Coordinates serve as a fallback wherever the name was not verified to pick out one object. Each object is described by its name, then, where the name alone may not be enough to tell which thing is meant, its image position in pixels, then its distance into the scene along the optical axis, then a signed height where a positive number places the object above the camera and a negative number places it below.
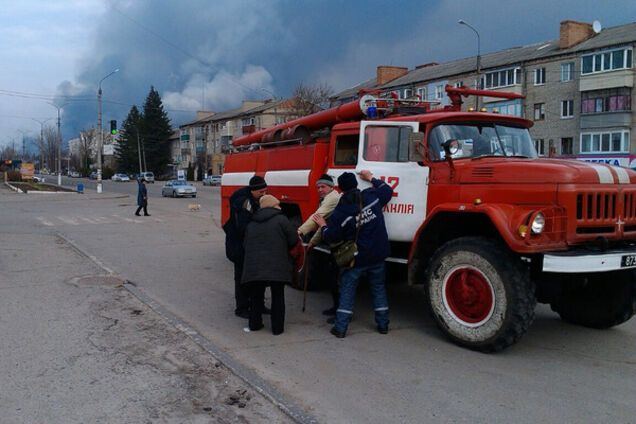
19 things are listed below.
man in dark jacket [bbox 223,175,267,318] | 6.87 -0.50
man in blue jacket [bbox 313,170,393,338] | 6.39 -0.63
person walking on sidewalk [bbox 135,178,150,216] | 23.67 -0.90
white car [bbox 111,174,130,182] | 92.03 -0.37
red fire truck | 5.49 -0.35
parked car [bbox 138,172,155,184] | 88.56 -0.30
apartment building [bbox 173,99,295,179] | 88.56 +8.27
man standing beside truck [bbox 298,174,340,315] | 6.96 -0.40
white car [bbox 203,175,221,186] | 75.00 -0.39
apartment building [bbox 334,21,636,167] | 44.28 +8.05
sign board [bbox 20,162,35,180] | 68.06 +0.34
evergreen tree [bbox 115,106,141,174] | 104.66 +5.09
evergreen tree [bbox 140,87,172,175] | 102.00 +7.81
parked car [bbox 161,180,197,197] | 43.12 -0.96
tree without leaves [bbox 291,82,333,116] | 60.22 +8.36
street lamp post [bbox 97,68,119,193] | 47.93 +3.69
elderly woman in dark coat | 6.36 -0.84
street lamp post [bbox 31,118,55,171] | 118.25 +5.22
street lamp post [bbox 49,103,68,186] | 67.31 +4.18
